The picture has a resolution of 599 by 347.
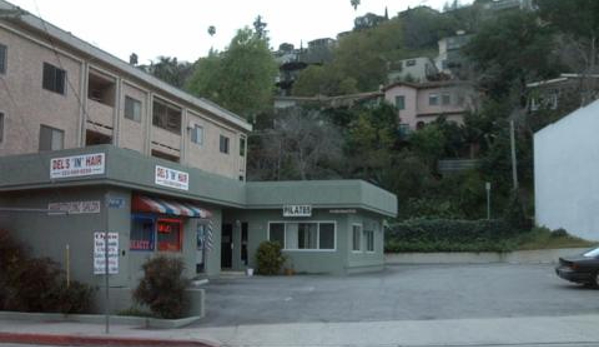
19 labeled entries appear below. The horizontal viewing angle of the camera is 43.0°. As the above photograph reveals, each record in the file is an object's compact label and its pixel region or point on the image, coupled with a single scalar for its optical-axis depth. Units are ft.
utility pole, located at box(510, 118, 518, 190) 185.97
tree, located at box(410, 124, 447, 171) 225.97
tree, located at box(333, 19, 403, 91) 342.03
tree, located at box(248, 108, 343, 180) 206.49
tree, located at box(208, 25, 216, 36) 366.63
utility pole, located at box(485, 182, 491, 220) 184.09
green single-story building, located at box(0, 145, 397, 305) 74.84
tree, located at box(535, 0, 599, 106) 197.57
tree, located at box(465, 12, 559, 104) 242.17
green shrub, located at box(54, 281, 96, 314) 67.77
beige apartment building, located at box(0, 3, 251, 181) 96.22
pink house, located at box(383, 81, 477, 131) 256.52
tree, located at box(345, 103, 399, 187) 211.41
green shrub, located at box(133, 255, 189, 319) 61.57
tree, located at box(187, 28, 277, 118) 230.27
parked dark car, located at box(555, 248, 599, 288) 79.56
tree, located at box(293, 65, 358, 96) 322.96
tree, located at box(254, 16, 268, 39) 390.32
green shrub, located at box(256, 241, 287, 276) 108.47
